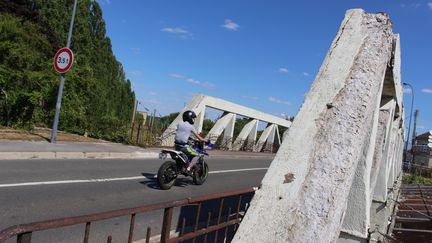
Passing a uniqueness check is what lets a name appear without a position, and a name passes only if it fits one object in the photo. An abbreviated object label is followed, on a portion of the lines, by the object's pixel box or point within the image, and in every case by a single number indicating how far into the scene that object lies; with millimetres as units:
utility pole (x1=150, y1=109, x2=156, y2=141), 20717
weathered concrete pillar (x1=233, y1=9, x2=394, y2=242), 2118
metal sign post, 14594
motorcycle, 9703
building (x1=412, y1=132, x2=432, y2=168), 56484
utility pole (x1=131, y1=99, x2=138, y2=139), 19758
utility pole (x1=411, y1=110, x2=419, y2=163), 52975
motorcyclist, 10148
